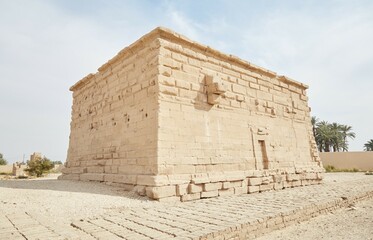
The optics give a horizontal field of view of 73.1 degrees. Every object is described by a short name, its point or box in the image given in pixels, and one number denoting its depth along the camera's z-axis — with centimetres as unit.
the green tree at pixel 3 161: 4658
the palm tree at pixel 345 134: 3339
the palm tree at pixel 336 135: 3186
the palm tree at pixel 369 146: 3912
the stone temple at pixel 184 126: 608
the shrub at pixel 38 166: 2014
